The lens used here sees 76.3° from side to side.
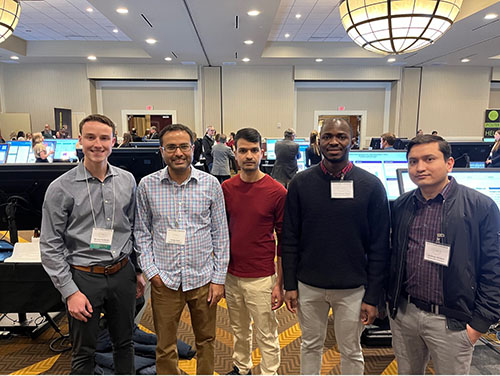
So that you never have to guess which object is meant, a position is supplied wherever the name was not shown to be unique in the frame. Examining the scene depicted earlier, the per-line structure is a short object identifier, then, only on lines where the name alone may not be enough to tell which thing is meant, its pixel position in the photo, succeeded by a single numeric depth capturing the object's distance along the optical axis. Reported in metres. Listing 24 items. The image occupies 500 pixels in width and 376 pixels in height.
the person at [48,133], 9.89
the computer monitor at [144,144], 4.26
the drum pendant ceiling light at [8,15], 3.47
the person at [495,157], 4.57
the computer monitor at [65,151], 6.22
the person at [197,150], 7.81
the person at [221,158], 7.16
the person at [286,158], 5.29
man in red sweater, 1.85
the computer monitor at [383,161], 2.72
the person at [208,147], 8.39
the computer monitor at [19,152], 5.60
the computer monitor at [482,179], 2.17
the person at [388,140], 4.99
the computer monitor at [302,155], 5.92
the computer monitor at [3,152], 5.57
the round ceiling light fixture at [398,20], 2.31
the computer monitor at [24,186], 2.13
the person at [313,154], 5.54
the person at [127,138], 6.35
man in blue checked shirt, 1.71
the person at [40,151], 5.53
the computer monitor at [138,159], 2.57
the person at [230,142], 9.71
